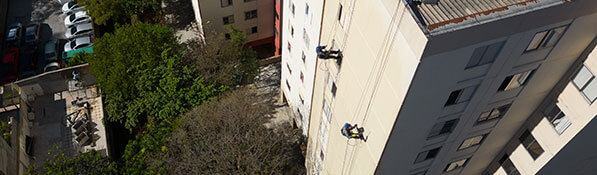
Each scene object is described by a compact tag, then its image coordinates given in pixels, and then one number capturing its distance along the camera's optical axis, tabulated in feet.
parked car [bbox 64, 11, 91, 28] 159.43
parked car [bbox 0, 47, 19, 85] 142.20
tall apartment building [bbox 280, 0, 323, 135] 90.53
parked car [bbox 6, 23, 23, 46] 152.46
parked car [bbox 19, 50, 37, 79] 143.74
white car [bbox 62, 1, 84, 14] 164.55
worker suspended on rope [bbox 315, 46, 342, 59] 68.80
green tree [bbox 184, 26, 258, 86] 123.54
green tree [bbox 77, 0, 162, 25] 144.58
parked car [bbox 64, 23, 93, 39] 155.78
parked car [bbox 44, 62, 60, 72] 144.55
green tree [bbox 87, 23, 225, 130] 115.75
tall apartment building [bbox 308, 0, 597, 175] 48.42
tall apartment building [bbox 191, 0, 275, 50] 131.23
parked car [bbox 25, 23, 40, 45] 152.56
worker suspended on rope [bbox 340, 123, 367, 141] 68.90
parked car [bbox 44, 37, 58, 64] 148.29
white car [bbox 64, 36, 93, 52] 150.71
